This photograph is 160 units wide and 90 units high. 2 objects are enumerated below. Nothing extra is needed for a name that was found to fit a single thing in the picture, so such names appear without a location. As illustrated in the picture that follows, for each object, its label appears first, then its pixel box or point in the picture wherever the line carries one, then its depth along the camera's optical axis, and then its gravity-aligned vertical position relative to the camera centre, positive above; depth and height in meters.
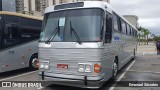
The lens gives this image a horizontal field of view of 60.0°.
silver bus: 4.16 -0.09
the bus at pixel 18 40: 6.34 +0.07
